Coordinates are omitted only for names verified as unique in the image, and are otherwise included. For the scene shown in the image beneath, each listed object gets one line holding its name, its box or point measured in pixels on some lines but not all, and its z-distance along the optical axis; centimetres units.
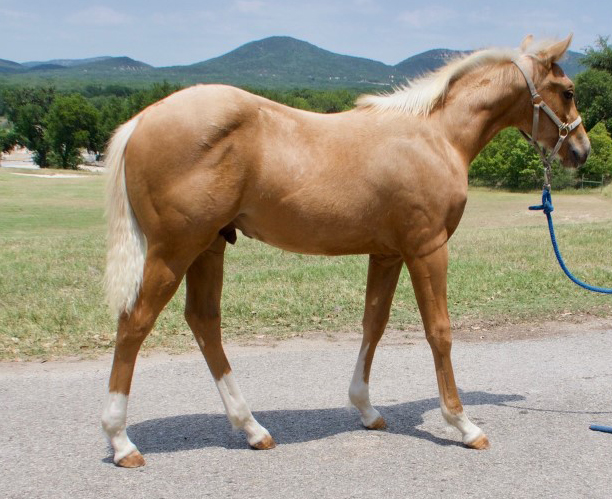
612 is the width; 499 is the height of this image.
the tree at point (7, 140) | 10611
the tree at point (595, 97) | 6050
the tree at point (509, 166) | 5041
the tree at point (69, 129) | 8538
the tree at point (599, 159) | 4909
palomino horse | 370
